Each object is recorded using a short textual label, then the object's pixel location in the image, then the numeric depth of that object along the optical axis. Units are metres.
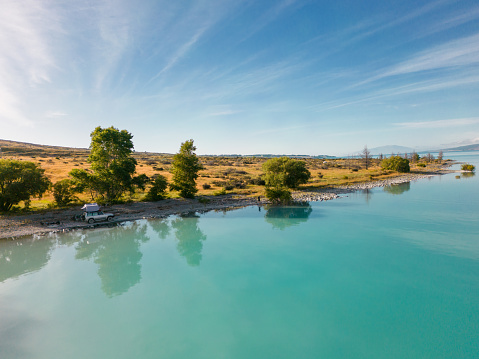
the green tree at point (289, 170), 56.31
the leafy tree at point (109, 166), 38.00
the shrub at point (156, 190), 44.09
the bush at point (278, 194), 45.41
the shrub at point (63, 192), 38.09
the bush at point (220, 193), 50.47
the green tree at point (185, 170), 46.78
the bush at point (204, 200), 44.28
